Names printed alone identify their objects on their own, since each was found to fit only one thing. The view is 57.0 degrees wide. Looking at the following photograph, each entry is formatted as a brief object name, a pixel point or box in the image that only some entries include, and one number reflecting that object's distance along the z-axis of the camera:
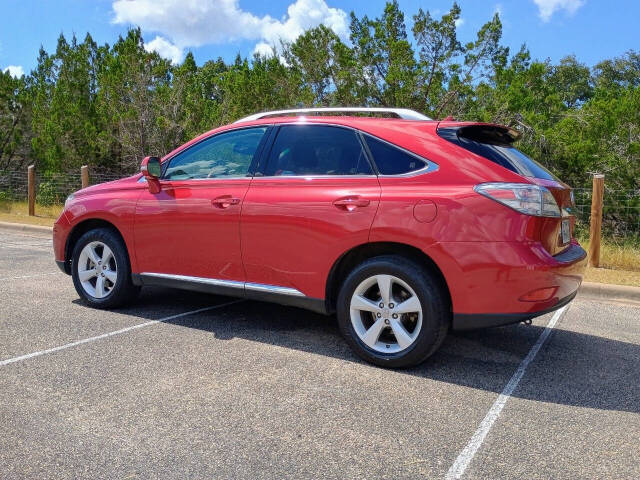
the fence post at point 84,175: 14.23
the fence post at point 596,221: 8.42
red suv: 3.77
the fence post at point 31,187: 15.48
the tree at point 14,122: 20.06
